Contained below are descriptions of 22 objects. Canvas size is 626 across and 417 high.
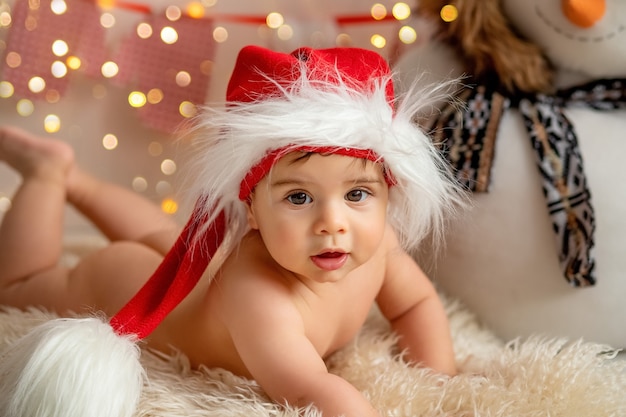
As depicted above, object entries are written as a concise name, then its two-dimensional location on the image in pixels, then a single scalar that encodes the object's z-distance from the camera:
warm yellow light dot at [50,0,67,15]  1.42
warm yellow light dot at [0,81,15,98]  1.44
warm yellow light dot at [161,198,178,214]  1.47
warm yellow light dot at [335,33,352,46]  1.49
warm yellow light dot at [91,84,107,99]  1.52
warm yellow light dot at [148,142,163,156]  1.55
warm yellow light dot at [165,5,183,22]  1.46
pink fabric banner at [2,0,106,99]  1.41
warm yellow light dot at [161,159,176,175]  1.55
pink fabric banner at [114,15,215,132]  1.46
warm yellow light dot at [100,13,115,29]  1.45
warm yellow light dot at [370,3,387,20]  1.48
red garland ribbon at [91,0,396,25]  1.46
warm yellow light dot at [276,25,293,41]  1.45
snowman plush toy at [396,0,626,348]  0.97
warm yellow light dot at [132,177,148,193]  1.56
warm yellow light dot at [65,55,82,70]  1.45
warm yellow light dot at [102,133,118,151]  1.54
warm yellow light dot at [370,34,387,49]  1.45
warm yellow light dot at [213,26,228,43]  1.49
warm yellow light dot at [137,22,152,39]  1.46
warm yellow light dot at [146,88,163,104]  1.48
